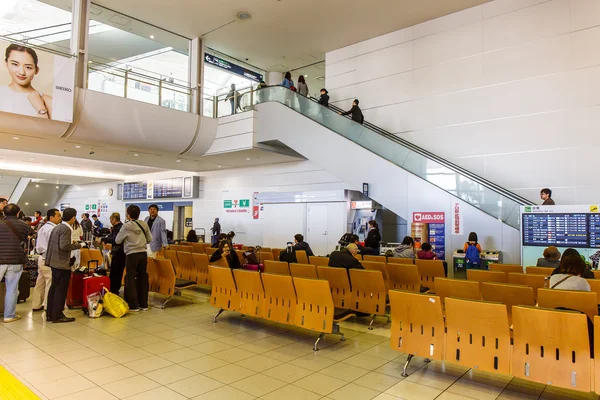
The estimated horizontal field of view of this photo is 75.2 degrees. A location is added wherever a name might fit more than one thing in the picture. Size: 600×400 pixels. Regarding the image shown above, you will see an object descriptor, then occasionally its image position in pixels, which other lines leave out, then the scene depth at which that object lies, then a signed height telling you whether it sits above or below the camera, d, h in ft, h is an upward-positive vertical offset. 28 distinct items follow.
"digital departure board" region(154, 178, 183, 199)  60.23 +4.76
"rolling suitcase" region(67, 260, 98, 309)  21.52 -3.95
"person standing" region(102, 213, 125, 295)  22.41 -2.78
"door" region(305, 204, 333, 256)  41.57 -0.85
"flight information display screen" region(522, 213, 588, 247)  23.76 -0.42
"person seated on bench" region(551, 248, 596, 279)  13.43 -1.06
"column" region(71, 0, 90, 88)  33.37 +15.75
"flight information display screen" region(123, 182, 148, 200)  65.67 +4.81
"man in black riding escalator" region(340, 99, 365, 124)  38.55 +10.70
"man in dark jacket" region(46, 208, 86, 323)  18.38 -2.35
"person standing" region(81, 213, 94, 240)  51.07 -0.85
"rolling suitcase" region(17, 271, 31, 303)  22.28 -3.98
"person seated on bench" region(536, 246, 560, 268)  19.33 -1.71
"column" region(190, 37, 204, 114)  41.27 +15.93
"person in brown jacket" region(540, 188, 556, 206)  25.67 +1.57
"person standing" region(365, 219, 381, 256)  30.48 -1.51
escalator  29.07 +5.51
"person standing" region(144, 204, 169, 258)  25.89 -0.92
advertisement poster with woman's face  28.78 +10.30
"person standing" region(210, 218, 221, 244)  52.13 -1.48
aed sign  30.19 +0.35
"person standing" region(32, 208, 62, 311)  20.16 -2.63
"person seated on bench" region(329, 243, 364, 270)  18.77 -1.92
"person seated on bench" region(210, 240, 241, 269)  22.59 -2.09
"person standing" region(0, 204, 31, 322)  18.22 -1.80
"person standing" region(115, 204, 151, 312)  20.89 -2.10
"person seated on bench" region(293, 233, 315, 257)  25.64 -1.76
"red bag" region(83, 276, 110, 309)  20.02 -3.49
